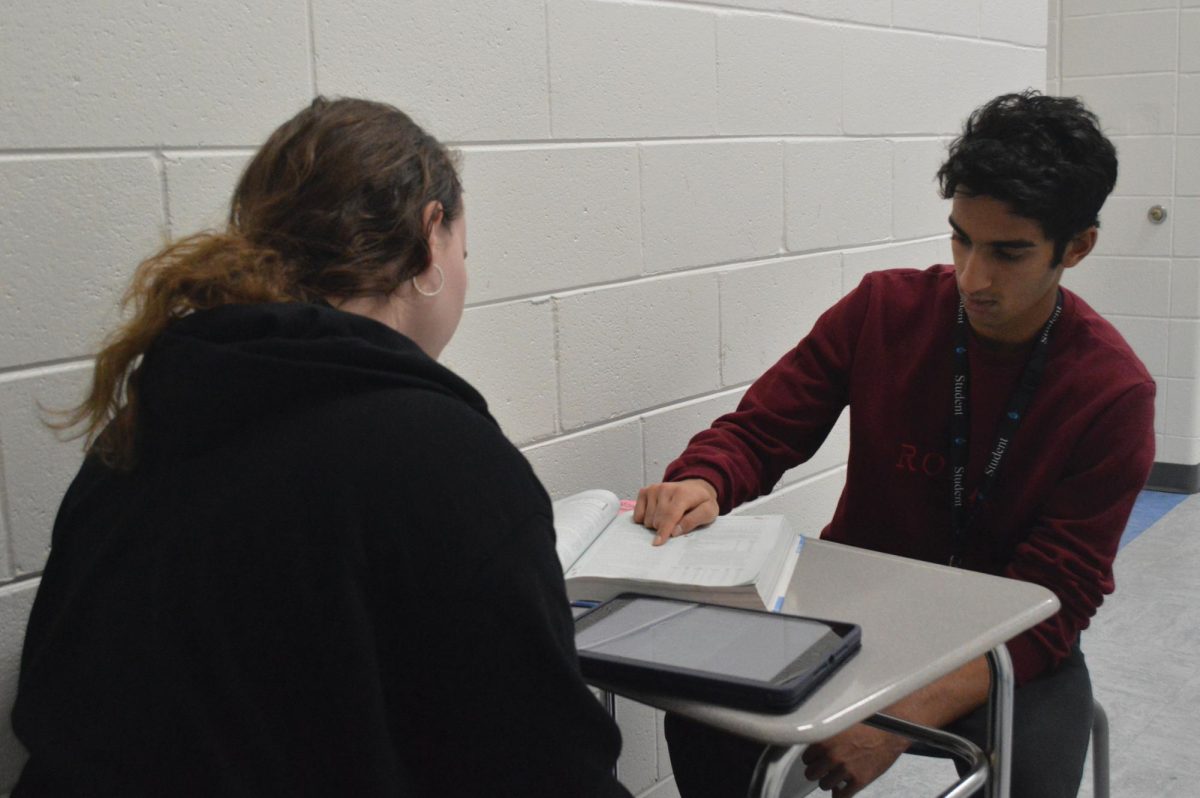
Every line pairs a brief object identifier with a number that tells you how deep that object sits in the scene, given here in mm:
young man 1484
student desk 1037
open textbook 1245
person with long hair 856
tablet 1044
